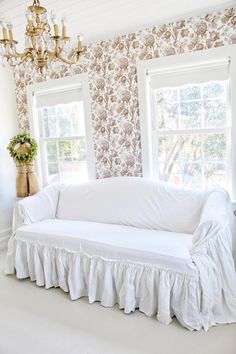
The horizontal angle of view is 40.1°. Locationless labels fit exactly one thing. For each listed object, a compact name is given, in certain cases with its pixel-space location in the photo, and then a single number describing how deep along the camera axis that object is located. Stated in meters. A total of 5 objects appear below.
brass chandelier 1.91
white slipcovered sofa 2.30
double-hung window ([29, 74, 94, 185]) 3.93
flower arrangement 3.91
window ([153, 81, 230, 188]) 3.17
